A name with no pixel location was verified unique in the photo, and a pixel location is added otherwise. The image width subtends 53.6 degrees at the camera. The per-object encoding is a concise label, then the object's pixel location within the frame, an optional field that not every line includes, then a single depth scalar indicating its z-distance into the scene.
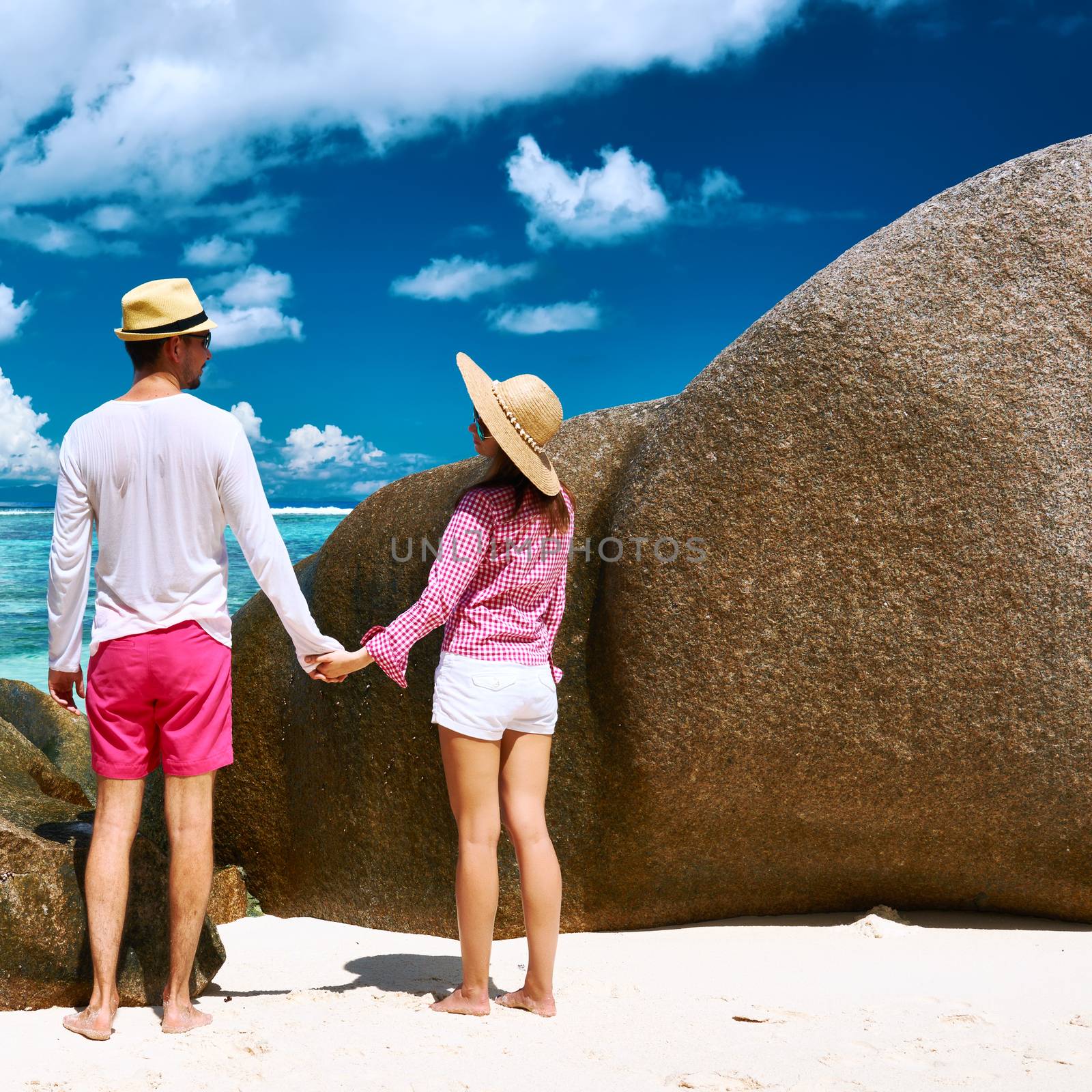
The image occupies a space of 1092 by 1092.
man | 3.00
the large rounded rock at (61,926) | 3.13
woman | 3.12
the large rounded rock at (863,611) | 3.86
